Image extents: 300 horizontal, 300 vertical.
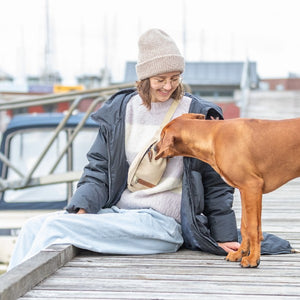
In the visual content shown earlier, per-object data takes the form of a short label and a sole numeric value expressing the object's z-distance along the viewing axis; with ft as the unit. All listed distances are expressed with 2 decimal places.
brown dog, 9.81
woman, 11.19
